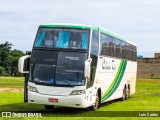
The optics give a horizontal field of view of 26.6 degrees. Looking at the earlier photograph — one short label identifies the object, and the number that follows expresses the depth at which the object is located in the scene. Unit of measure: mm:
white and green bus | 12900
